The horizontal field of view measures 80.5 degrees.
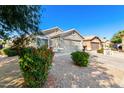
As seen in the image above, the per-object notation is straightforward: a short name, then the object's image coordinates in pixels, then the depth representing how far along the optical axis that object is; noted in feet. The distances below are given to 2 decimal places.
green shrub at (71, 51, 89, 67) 11.49
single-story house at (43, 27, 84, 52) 19.99
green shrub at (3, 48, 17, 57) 18.11
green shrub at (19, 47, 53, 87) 6.37
